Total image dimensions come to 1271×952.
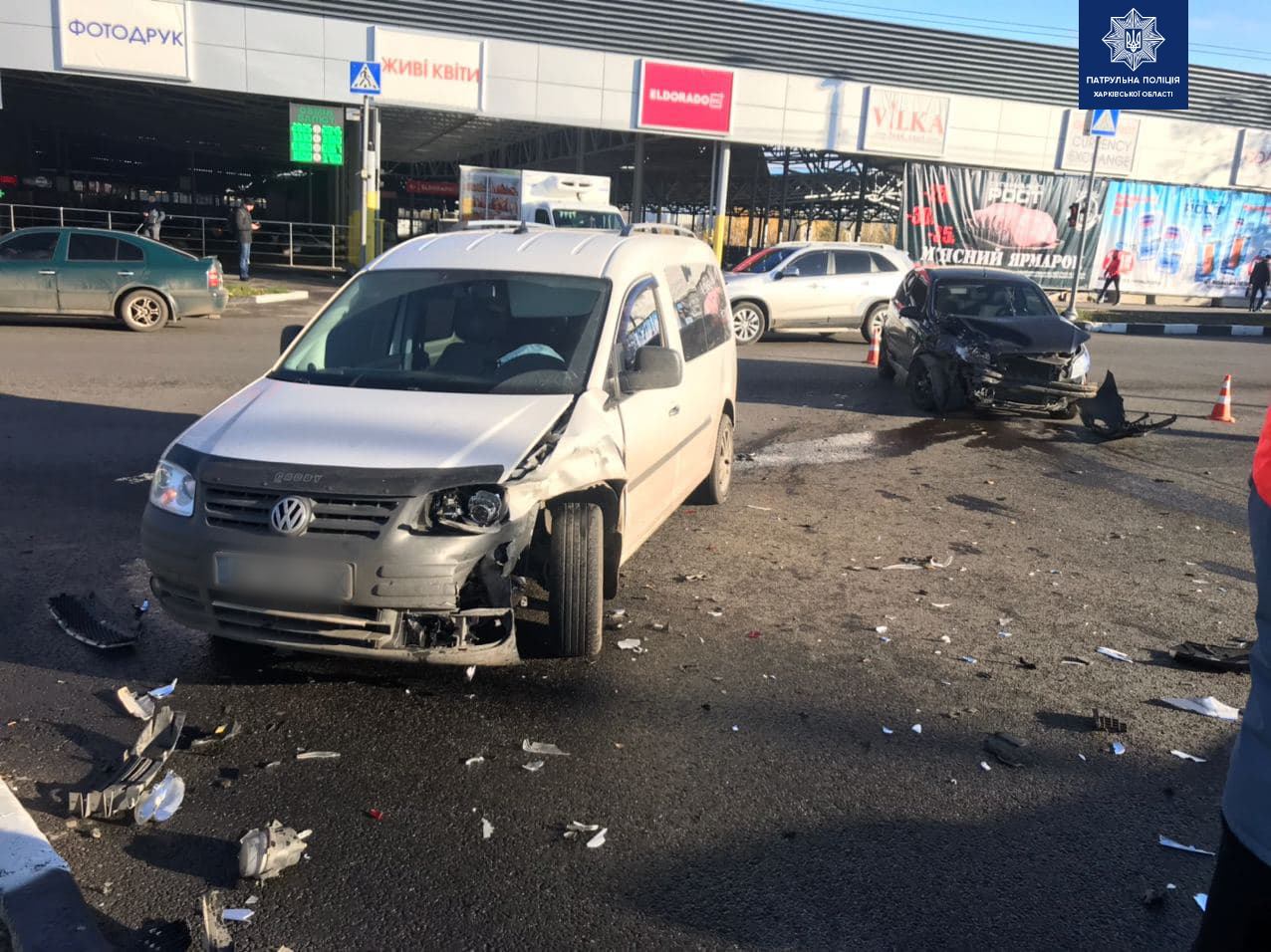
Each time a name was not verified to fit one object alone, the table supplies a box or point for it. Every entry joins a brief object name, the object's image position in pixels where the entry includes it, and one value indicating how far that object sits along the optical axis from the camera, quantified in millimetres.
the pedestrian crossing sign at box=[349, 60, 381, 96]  18484
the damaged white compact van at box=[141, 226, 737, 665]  3814
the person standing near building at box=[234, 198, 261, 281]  23844
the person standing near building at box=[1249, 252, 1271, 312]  30438
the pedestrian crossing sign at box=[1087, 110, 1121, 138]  17844
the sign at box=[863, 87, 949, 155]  28297
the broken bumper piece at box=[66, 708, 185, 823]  3309
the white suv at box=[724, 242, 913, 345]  17922
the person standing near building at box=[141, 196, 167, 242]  25578
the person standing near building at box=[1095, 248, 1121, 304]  30812
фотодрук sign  22688
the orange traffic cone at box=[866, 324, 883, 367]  15680
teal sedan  14953
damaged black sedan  10516
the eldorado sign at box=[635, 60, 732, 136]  26344
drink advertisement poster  31953
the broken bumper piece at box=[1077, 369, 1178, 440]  10266
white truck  25797
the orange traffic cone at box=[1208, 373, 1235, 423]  11703
